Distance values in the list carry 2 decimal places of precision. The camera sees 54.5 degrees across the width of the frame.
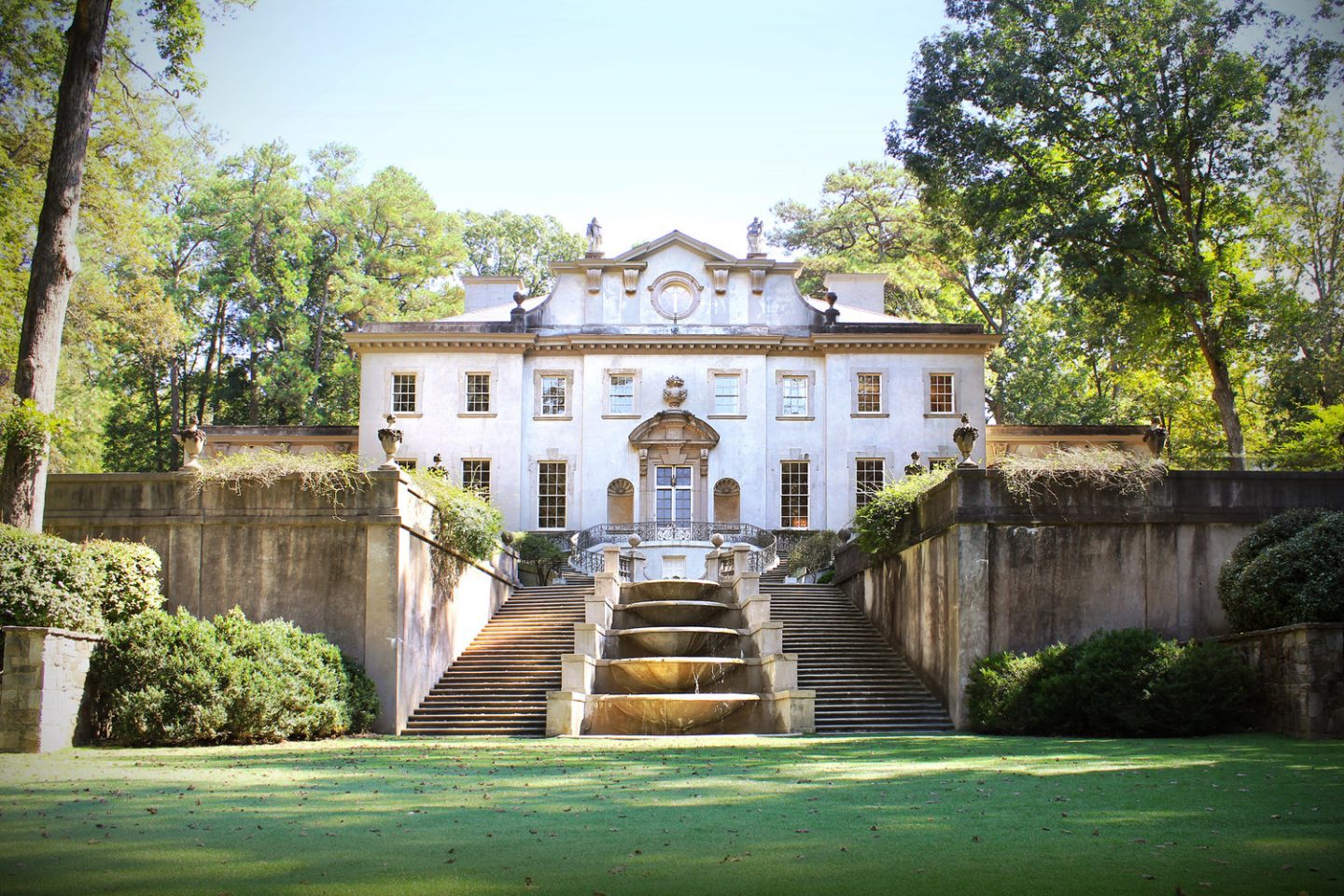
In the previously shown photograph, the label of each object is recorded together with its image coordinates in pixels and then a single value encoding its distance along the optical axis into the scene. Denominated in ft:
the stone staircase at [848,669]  66.08
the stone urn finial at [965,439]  68.08
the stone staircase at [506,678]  66.64
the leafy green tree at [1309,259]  104.37
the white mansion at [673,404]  130.00
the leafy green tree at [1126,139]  100.42
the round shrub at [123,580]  56.95
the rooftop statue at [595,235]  136.36
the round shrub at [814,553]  108.58
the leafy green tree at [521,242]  188.75
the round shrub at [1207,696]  54.29
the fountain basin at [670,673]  68.85
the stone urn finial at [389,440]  68.51
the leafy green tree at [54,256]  58.80
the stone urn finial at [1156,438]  107.96
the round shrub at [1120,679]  55.52
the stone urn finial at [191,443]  67.92
